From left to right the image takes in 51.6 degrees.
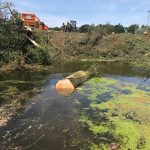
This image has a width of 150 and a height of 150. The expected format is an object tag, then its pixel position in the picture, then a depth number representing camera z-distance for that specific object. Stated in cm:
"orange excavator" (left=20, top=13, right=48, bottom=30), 1538
